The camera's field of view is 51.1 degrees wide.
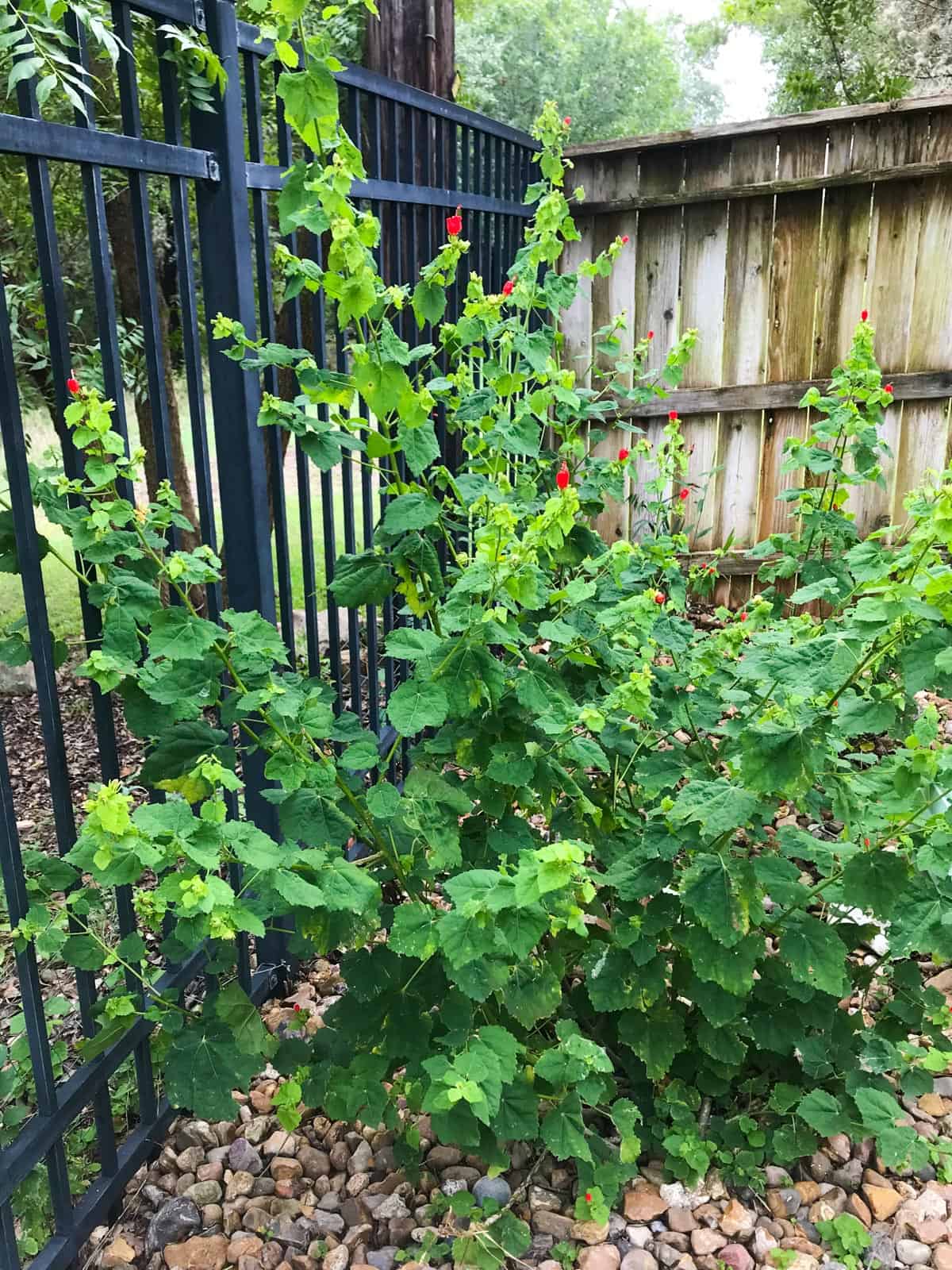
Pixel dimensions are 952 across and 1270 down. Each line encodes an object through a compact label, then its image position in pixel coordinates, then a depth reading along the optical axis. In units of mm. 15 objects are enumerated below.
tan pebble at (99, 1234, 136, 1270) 1742
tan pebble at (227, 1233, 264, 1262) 1756
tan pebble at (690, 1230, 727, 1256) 1762
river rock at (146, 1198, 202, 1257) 1793
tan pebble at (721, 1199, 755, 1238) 1797
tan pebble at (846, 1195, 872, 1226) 1827
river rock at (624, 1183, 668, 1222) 1825
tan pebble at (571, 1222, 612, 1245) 1762
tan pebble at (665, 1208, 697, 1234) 1807
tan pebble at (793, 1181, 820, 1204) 1875
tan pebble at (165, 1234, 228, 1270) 1741
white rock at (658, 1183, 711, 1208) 1853
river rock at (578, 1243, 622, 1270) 1719
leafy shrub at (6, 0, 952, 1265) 1468
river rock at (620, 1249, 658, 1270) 1721
